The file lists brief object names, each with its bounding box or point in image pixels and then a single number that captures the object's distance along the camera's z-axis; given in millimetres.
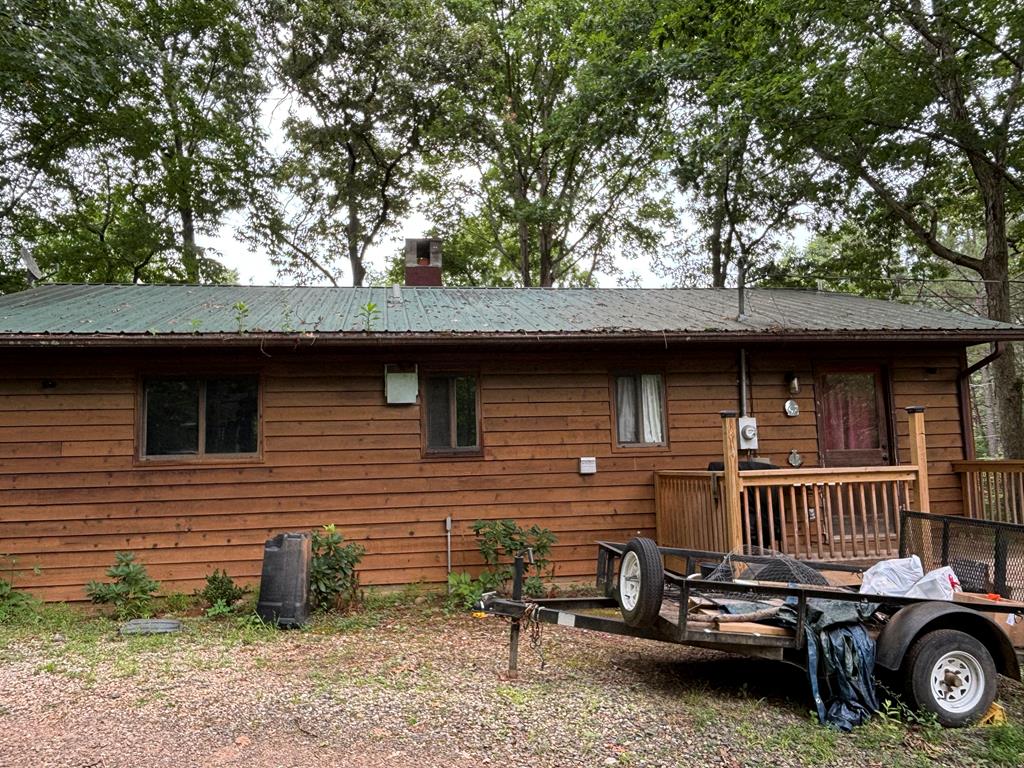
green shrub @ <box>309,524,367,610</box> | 5910
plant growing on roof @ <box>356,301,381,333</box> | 6723
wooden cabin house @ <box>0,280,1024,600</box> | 6312
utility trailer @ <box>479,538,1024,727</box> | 3669
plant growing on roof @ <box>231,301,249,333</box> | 6715
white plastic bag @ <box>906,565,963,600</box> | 3879
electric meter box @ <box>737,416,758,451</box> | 7266
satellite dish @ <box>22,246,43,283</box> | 8797
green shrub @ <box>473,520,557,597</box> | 6434
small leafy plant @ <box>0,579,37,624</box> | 5832
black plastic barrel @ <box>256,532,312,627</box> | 5570
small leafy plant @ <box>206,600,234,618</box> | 5930
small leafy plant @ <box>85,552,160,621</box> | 6000
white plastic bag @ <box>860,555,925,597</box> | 3975
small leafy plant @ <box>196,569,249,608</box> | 6195
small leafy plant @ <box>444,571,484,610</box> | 6297
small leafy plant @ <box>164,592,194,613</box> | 6145
